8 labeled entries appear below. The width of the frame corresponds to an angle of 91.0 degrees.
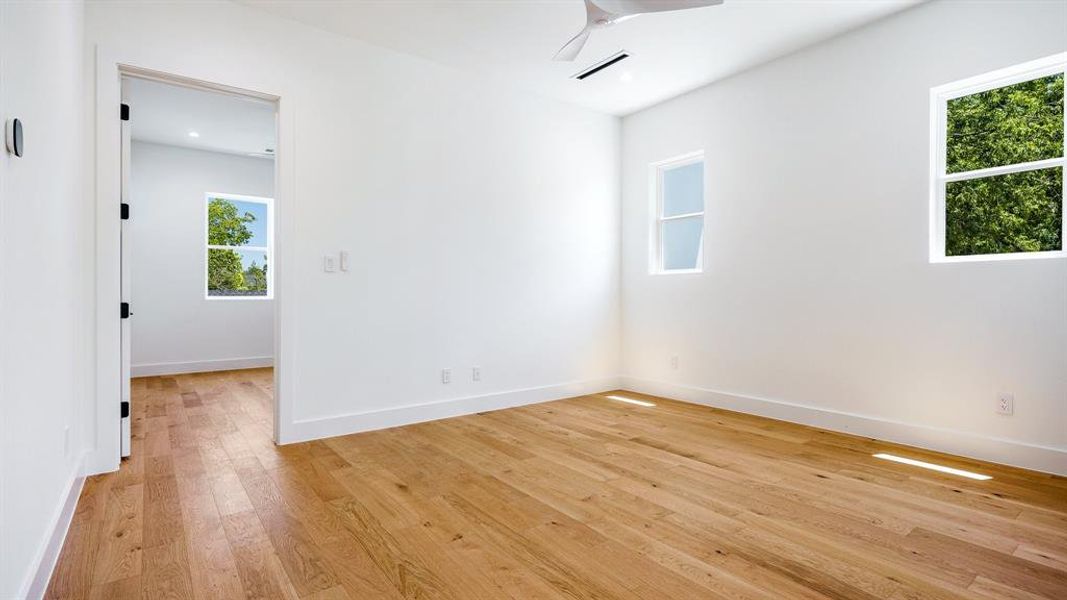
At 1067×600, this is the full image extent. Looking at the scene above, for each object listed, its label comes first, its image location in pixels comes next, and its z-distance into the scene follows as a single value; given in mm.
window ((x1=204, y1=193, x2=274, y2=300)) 6930
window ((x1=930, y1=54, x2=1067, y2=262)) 2953
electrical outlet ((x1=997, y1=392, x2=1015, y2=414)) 3004
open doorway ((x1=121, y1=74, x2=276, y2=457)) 5371
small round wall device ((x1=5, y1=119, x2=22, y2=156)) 1403
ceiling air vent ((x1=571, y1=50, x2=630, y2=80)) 3950
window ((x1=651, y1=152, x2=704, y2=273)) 4902
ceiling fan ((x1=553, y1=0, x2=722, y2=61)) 2188
